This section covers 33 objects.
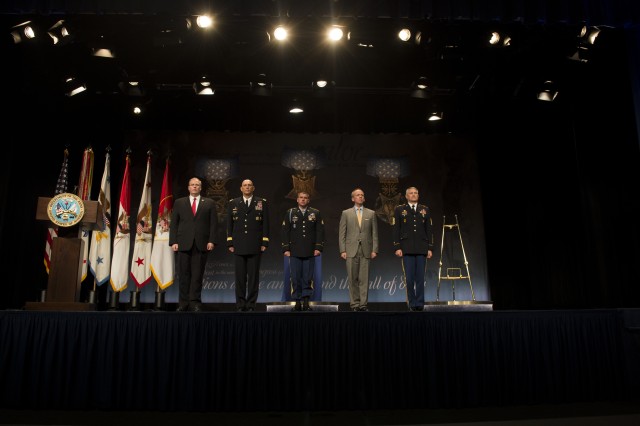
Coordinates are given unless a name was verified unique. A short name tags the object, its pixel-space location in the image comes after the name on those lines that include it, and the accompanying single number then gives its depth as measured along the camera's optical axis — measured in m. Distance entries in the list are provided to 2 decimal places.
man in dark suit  5.00
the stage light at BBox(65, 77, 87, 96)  6.84
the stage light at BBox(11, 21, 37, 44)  5.61
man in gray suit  5.50
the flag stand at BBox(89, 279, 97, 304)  5.24
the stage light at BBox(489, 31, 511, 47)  6.03
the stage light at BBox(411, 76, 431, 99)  7.17
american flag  6.50
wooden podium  4.30
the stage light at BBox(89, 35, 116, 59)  6.11
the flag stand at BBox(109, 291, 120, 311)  5.42
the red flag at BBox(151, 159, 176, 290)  6.91
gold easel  8.10
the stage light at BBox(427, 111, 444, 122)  7.93
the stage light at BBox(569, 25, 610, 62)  5.64
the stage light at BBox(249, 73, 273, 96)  7.20
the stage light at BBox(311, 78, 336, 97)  7.11
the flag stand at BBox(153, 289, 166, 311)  5.33
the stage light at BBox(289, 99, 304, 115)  7.65
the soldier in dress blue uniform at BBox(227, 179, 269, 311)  5.16
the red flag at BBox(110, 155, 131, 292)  7.05
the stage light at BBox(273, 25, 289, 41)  6.07
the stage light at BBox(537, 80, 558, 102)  6.91
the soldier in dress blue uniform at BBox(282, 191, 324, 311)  5.44
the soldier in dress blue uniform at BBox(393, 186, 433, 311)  5.42
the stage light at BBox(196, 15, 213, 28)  5.82
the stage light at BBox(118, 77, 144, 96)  7.16
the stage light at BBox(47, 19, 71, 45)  5.73
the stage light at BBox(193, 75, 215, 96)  7.13
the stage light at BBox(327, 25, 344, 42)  6.02
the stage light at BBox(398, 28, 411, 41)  6.07
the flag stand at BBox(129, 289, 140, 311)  5.35
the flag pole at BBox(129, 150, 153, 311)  7.20
